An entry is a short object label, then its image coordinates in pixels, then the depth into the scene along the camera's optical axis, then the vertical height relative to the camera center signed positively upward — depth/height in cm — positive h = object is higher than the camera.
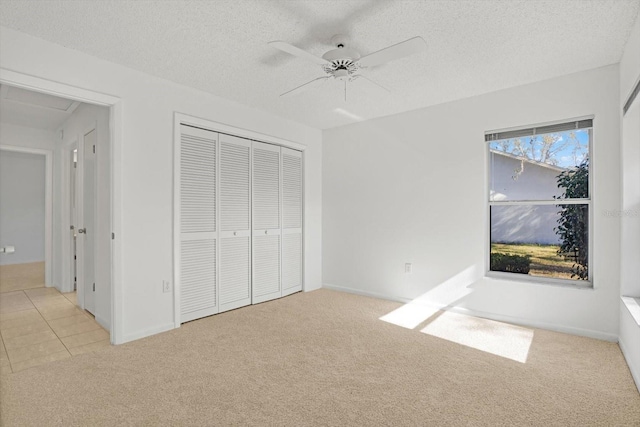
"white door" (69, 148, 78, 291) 474 +6
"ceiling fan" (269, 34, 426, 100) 211 +110
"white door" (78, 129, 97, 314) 368 -6
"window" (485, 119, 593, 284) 320 +11
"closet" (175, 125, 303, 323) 348 -10
